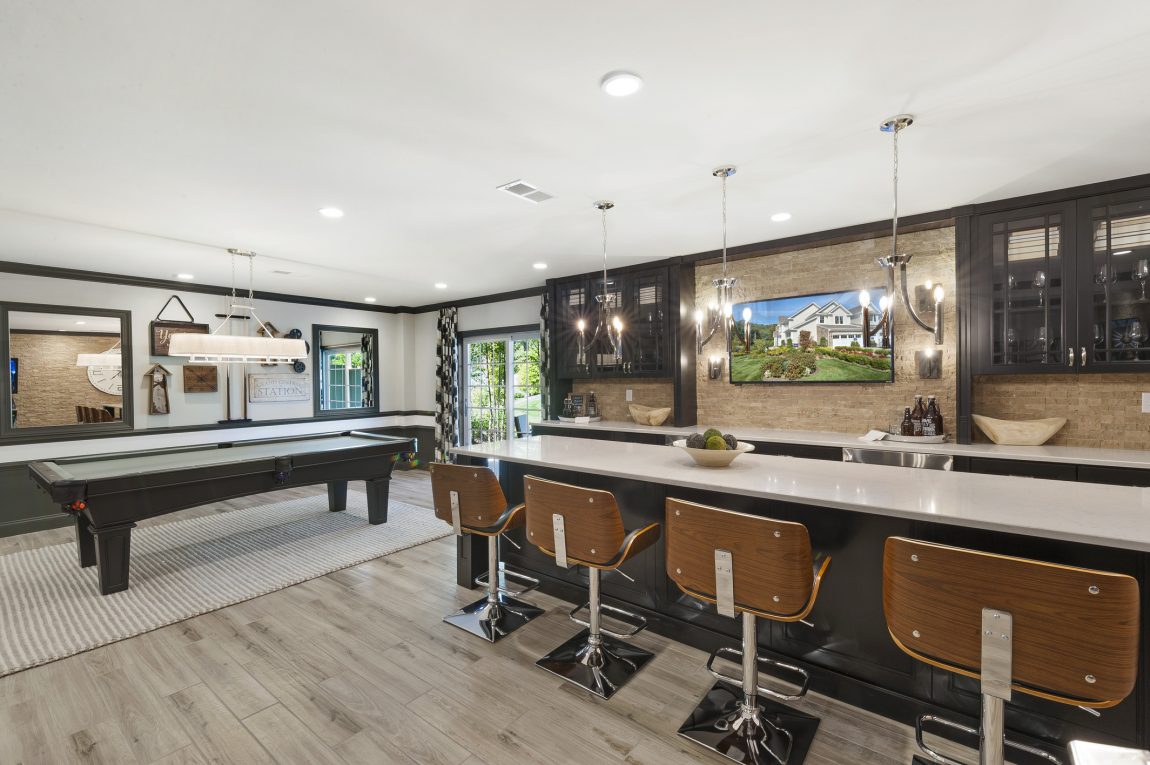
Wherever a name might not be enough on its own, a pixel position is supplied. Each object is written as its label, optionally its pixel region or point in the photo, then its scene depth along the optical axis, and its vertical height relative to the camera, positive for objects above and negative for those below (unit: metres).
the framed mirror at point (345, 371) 7.32 +0.23
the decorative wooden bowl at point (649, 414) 5.25 -0.37
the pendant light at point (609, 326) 3.46 +0.39
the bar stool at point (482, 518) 2.82 -0.77
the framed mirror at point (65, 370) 4.95 +0.22
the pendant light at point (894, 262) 2.35 +0.52
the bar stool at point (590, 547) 2.31 -0.79
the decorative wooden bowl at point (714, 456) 2.54 -0.39
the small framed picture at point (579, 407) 5.91 -0.30
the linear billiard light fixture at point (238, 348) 4.14 +0.33
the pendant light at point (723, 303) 2.87 +0.44
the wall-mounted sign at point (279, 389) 6.55 -0.02
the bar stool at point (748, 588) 1.81 -0.78
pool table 3.34 -0.68
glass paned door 7.07 -0.06
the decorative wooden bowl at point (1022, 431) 3.46 -0.41
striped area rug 3.00 -1.39
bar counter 1.71 -0.63
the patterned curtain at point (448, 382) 7.59 +0.02
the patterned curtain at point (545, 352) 6.20 +0.37
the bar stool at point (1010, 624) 1.30 -0.70
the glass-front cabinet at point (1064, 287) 3.17 +0.56
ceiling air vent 3.17 +1.23
